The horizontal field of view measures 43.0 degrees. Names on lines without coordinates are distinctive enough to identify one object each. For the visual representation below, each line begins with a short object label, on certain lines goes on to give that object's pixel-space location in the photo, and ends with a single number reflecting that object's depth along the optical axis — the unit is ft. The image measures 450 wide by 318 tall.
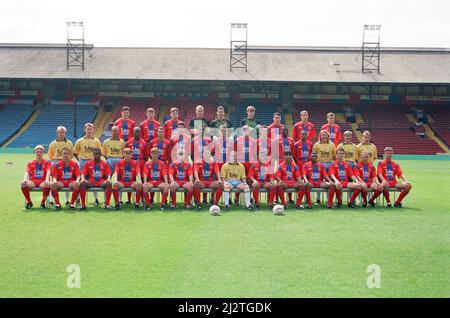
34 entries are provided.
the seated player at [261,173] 42.50
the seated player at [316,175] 42.19
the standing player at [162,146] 43.34
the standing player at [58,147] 42.73
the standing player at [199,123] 43.29
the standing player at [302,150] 44.42
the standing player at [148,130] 45.44
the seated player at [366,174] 42.98
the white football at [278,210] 38.52
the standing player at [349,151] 44.75
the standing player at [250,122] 43.47
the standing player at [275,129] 44.47
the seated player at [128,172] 41.32
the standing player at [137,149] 43.19
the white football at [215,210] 37.99
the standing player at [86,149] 43.06
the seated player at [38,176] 40.60
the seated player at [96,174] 40.91
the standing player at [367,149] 44.73
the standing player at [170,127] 44.80
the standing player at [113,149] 43.19
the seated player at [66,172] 40.93
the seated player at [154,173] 41.16
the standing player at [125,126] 45.19
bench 40.88
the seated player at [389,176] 42.80
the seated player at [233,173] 41.65
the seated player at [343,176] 42.47
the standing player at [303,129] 45.19
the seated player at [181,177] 41.06
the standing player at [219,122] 43.91
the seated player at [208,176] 41.19
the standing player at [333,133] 46.70
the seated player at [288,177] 41.68
